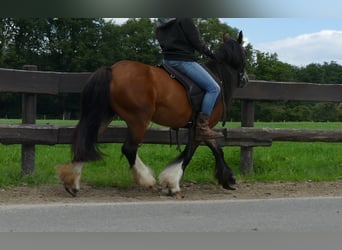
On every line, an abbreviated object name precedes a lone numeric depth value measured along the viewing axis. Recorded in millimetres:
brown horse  6047
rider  6488
